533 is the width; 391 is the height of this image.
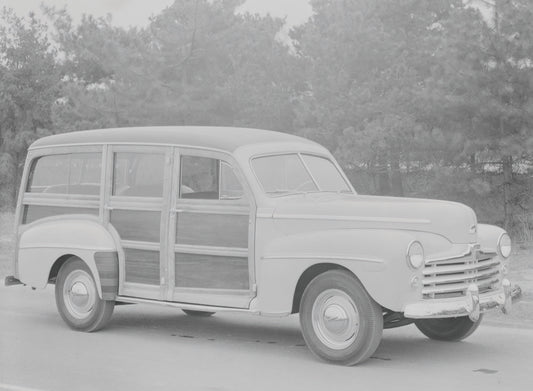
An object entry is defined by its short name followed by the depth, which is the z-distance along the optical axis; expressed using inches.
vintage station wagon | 304.3
